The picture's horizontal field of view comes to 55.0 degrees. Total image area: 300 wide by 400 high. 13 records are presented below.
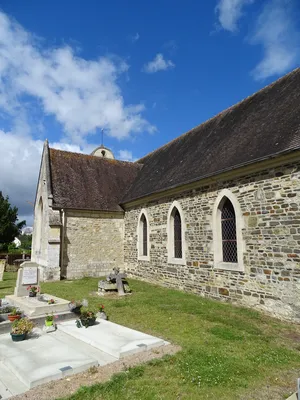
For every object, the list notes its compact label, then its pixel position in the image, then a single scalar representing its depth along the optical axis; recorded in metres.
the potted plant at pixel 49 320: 7.08
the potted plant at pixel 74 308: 8.30
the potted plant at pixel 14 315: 7.19
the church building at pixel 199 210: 8.41
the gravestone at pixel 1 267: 15.89
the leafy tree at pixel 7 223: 37.16
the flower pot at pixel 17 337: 6.31
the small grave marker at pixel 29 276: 9.36
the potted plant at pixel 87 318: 7.08
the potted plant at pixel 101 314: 7.89
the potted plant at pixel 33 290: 9.10
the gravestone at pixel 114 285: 11.42
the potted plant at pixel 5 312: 7.36
